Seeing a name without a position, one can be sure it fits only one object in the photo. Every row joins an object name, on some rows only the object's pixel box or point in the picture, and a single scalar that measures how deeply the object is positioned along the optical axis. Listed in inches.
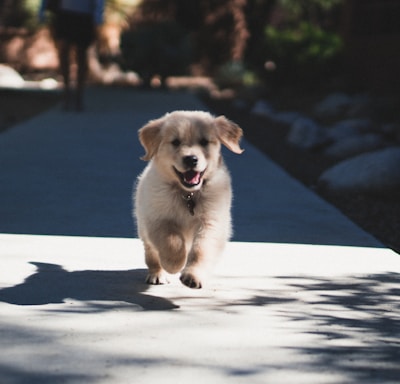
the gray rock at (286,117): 753.8
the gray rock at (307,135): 585.0
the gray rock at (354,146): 547.5
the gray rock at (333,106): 807.7
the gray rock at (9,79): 1175.3
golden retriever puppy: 224.4
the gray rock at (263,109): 823.5
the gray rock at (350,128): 611.8
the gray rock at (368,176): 399.2
